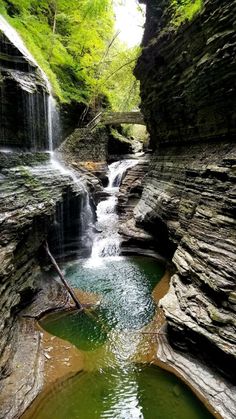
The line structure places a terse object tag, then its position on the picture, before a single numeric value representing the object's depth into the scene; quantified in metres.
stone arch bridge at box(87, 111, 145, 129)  22.10
